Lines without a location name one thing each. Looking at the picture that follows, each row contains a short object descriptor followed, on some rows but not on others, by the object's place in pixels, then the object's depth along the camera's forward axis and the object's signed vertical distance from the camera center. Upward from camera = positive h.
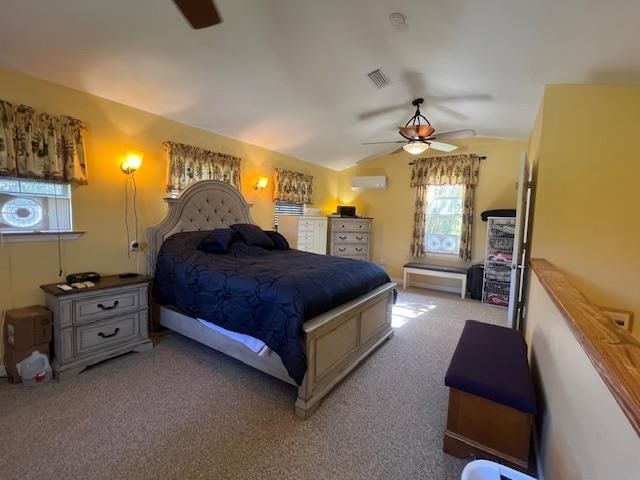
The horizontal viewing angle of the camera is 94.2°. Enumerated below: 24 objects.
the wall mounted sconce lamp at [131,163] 2.96 +0.50
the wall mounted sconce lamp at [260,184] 4.53 +0.50
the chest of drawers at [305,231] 4.93 -0.23
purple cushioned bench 1.57 -1.01
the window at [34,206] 2.37 +0.04
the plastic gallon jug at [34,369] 2.25 -1.21
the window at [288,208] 5.03 +0.16
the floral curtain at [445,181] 5.20 +0.74
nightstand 2.34 -0.93
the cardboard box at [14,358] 2.25 -1.13
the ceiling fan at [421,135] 3.21 +0.98
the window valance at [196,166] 3.40 +0.61
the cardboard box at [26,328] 2.23 -0.90
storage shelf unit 4.64 -0.59
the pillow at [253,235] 3.61 -0.23
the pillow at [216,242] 3.15 -0.29
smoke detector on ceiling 2.09 +1.44
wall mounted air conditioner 6.00 +0.76
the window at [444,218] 5.45 +0.07
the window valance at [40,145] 2.27 +0.53
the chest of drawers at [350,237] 5.62 -0.35
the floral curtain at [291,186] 4.82 +0.54
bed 2.05 -0.82
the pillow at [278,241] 3.93 -0.32
